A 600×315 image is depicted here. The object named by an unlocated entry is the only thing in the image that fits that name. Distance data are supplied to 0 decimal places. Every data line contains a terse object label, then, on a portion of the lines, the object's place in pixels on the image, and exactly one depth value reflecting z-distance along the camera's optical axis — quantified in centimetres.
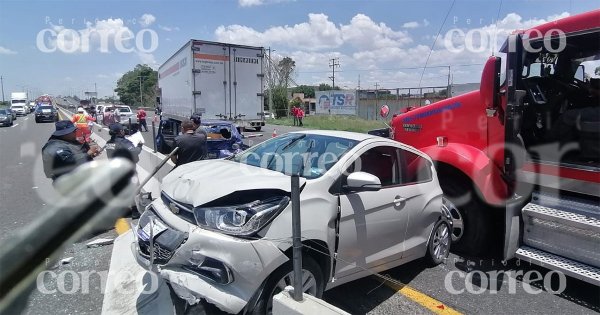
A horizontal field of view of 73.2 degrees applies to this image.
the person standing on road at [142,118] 2550
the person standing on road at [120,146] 623
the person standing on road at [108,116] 2288
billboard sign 4154
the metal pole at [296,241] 246
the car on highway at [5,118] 3356
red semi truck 402
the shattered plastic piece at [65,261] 456
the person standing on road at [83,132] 693
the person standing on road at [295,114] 3470
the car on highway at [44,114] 3841
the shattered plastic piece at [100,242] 523
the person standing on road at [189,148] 676
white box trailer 1681
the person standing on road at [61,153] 549
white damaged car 289
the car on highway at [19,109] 5515
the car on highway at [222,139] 977
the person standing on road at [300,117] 3450
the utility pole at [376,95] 3844
